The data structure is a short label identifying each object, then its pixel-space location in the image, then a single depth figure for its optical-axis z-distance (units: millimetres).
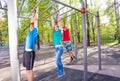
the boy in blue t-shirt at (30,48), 1404
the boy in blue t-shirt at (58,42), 1628
